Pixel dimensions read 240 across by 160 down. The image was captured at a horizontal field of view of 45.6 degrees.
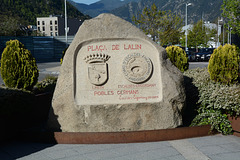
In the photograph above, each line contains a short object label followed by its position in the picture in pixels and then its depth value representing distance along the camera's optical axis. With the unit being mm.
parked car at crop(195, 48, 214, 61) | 30920
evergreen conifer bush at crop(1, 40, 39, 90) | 7258
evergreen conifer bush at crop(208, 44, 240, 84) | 6895
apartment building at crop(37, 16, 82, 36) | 111312
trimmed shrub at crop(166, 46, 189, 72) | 10458
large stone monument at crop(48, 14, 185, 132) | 5977
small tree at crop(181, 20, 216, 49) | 52066
